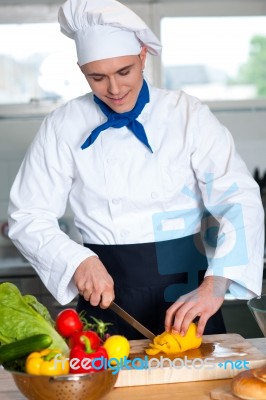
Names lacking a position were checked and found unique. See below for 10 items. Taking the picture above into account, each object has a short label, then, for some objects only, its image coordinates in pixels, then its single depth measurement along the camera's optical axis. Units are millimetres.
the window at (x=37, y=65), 3655
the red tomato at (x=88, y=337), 1521
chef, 2061
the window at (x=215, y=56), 3720
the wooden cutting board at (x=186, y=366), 1699
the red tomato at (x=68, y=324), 1604
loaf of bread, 1514
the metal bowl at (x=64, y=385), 1456
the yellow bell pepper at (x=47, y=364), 1455
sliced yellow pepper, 1793
